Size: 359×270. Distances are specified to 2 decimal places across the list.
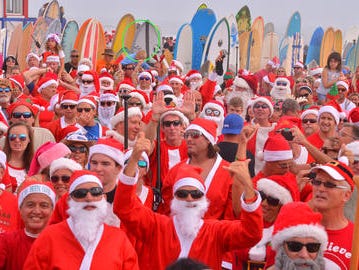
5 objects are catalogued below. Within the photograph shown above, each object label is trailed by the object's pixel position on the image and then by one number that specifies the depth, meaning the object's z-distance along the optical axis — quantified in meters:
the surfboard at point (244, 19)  22.34
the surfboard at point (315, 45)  24.44
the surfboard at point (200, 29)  19.38
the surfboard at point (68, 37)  19.53
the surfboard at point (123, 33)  20.39
